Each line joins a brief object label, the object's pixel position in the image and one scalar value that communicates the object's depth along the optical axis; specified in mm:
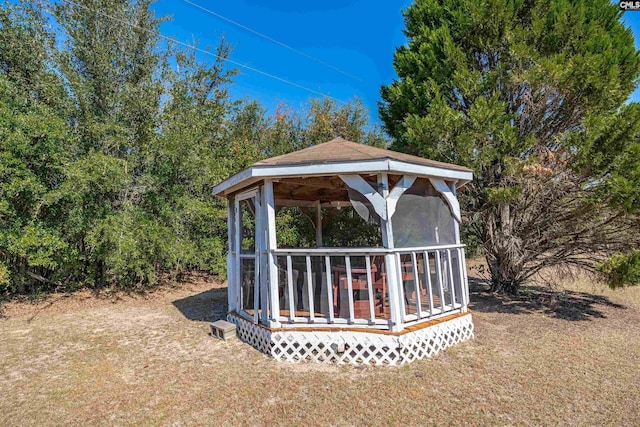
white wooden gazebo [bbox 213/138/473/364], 4402
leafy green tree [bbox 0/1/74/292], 6980
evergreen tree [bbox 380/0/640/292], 6215
